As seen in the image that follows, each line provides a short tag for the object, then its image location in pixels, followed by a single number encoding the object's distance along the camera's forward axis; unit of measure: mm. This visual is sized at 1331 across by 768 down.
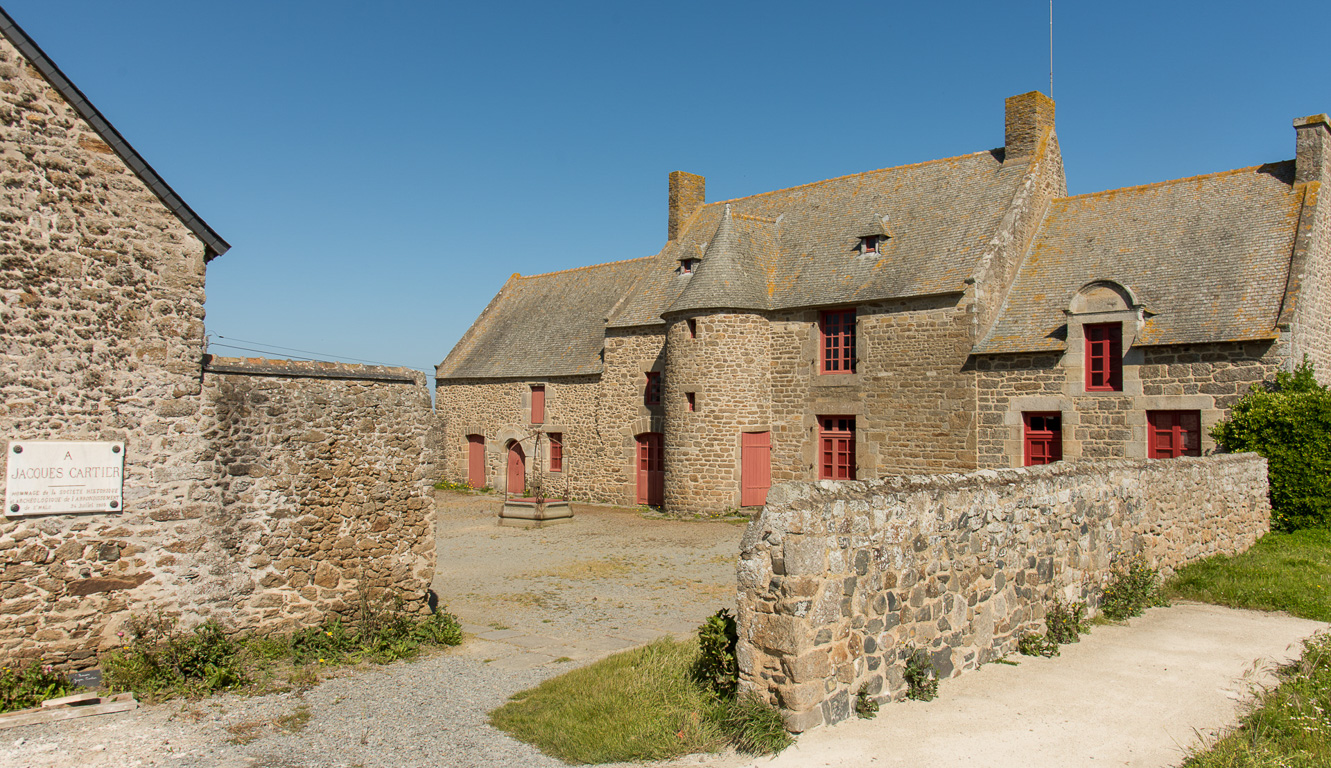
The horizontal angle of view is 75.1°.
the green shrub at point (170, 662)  7016
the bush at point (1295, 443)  13547
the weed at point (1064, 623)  8055
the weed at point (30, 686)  6605
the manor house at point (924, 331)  15742
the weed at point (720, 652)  6316
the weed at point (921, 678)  6438
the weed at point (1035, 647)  7645
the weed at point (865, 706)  6059
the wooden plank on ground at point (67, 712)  6281
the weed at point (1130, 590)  9034
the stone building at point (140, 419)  6895
